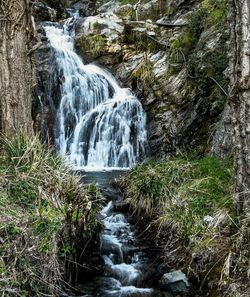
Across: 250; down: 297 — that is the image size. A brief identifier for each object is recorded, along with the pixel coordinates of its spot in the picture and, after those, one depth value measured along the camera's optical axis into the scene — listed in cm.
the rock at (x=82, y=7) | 2136
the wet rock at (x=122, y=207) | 842
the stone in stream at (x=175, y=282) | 568
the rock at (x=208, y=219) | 607
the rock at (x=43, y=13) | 1879
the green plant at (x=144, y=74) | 1402
